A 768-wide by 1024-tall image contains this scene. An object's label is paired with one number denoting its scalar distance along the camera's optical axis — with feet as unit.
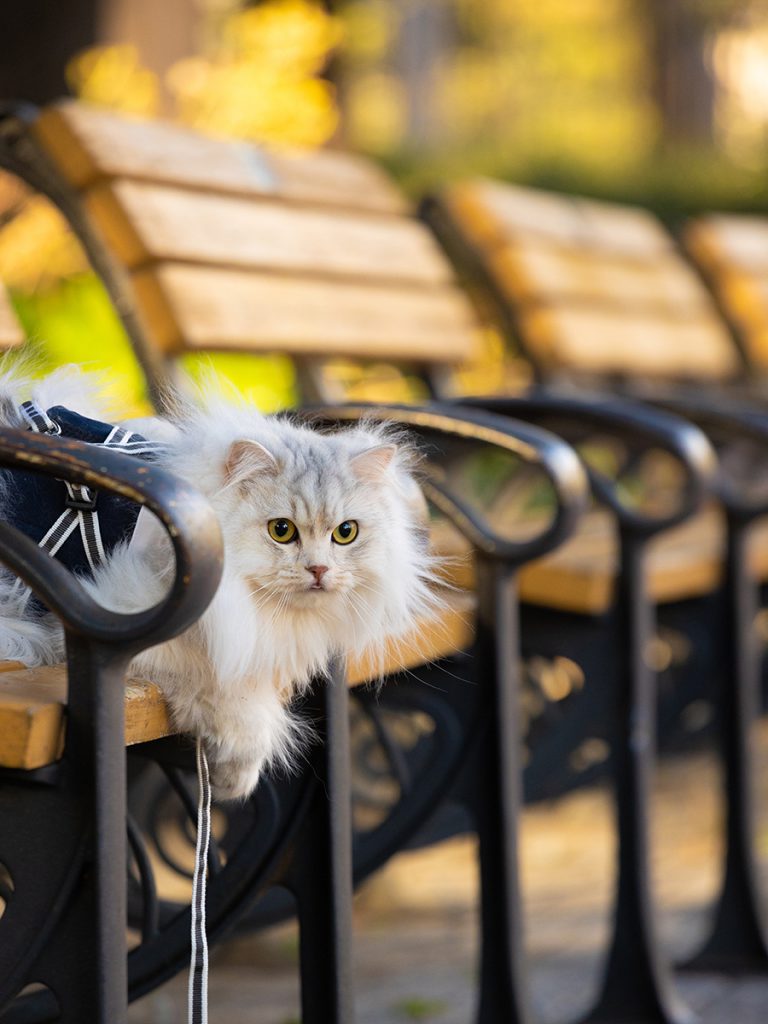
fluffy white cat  8.54
